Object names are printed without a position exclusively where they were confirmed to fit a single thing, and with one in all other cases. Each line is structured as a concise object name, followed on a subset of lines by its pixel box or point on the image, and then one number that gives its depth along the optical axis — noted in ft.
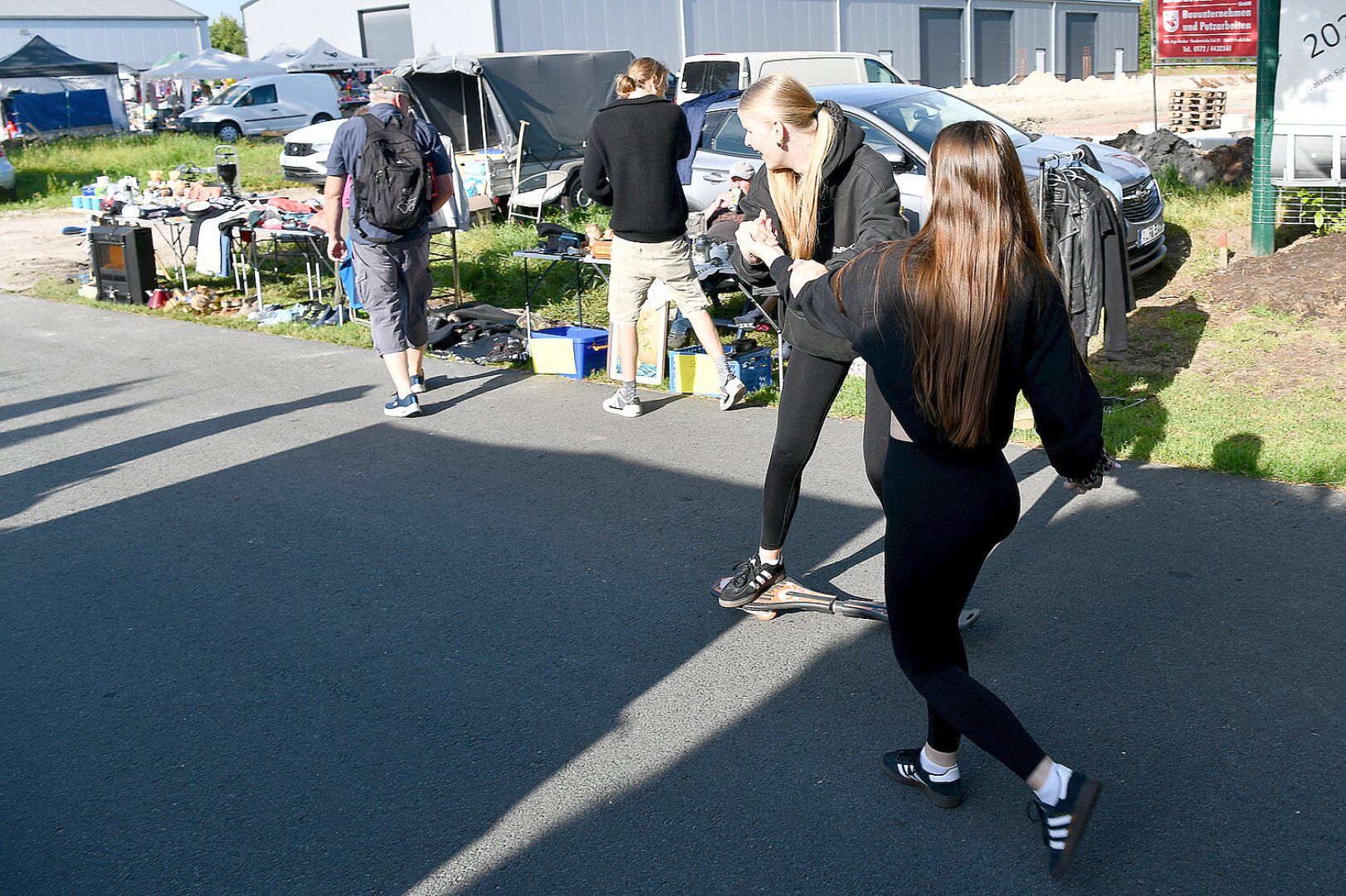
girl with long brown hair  8.59
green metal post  29.50
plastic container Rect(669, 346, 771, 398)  24.64
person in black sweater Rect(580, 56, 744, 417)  21.79
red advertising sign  36.17
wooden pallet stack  60.18
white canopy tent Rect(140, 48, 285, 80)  119.44
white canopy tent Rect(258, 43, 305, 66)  128.77
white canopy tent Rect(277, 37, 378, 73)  113.70
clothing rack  21.68
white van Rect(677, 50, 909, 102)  60.54
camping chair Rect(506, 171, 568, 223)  49.73
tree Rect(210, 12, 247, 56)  227.61
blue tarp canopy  108.58
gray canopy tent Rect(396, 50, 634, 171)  58.34
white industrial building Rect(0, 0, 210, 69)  171.73
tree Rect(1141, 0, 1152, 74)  165.68
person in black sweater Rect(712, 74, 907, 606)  12.67
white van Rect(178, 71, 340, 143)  104.27
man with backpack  22.67
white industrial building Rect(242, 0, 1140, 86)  101.24
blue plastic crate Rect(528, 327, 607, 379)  27.09
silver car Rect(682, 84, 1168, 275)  29.78
